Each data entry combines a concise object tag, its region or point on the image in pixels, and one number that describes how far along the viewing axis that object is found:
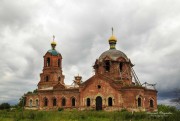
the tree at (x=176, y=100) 13.26
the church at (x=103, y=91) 24.25
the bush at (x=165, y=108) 26.61
